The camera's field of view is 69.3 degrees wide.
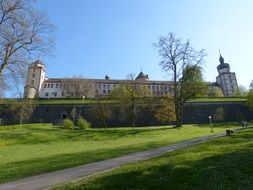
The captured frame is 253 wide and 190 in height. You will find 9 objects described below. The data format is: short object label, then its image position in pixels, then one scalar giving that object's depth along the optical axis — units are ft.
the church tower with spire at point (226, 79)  263.64
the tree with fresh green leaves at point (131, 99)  116.12
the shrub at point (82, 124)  97.08
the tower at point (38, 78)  222.52
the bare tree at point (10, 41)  62.26
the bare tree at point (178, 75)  91.20
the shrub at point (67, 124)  96.00
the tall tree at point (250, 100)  121.06
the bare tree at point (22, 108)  112.05
